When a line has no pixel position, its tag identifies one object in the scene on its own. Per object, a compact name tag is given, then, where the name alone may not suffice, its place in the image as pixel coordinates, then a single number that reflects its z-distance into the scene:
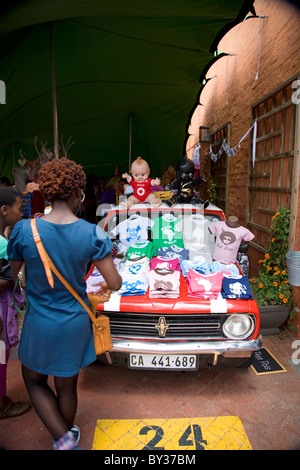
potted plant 3.64
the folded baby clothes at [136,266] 2.97
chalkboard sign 3.03
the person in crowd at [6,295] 2.04
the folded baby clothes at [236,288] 2.54
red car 2.42
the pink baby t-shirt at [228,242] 3.37
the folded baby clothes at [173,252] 3.37
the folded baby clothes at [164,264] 3.02
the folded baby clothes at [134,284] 2.62
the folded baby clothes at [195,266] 2.98
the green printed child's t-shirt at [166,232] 3.53
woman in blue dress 1.60
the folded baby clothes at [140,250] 3.27
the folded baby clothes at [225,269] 2.99
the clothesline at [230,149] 5.16
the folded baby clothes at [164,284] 2.58
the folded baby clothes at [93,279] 2.78
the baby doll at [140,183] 4.52
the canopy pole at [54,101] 4.76
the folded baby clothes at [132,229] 3.62
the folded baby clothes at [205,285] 2.58
